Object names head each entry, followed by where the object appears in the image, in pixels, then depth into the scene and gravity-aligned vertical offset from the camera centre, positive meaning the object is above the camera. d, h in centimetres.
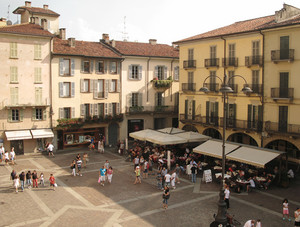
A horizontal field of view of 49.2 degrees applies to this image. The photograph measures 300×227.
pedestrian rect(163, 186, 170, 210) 2012 -616
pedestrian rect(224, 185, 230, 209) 2048 -620
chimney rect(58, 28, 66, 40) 4116 +797
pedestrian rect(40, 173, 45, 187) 2483 -639
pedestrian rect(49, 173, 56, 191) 2394 -618
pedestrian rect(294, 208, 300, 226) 1726 -641
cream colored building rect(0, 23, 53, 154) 3434 +98
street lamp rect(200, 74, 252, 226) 1722 -619
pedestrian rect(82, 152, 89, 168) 3068 -600
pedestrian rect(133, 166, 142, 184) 2536 -638
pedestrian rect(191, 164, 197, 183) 2570 -584
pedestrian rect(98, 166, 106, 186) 2517 -604
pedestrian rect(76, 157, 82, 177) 2769 -587
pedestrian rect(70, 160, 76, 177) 2742 -602
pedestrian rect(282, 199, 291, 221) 1852 -644
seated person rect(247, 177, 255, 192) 2389 -635
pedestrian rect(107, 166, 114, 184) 2547 -602
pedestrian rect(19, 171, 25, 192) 2331 -592
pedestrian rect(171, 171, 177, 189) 2425 -613
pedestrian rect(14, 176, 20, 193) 2303 -606
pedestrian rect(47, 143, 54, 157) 3551 -560
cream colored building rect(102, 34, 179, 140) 4291 +145
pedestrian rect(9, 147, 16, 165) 3159 -588
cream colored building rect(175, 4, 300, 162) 2740 +160
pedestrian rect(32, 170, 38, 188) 2412 -615
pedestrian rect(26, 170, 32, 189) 2428 -616
